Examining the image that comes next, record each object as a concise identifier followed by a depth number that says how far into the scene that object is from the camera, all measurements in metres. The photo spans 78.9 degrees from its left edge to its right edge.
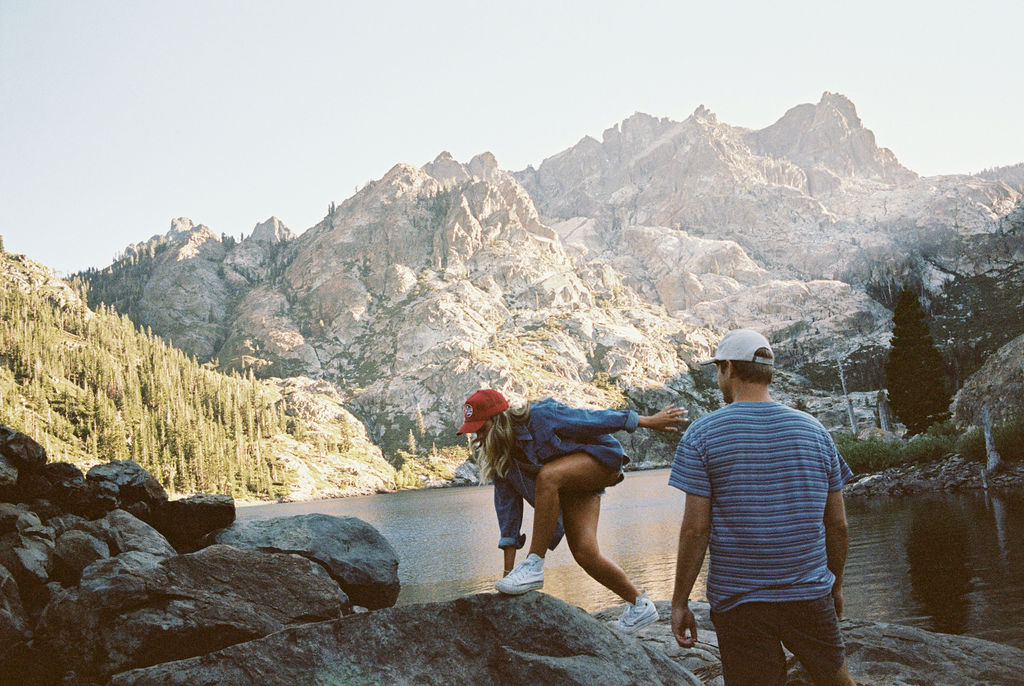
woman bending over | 6.17
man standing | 3.99
